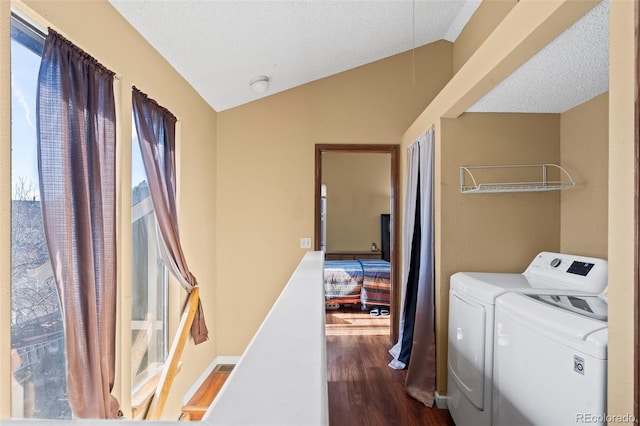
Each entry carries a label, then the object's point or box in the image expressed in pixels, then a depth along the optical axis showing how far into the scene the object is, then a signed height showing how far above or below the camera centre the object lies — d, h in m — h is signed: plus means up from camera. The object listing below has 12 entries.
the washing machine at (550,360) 1.10 -0.57
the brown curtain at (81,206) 1.33 +0.02
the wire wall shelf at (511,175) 2.35 +0.27
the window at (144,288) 2.13 -0.53
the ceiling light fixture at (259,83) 2.98 +1.15
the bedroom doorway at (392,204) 3.52 +0.09
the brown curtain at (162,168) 2.05 +0.29
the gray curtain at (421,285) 2.48 -0.60
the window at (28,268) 1.30 -0.23
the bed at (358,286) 4.70 -1.05
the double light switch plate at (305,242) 3.51 -0.31
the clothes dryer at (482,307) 1.72 -0.55
